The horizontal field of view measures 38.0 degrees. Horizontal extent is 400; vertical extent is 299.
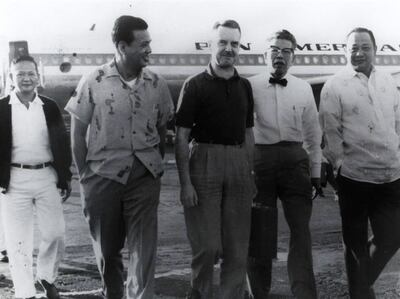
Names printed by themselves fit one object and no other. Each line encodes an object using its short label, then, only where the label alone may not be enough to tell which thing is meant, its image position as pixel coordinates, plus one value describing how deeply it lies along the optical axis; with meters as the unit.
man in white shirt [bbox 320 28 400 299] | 3.67
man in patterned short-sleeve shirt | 3.31
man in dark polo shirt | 3.40
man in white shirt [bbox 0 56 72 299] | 3.84
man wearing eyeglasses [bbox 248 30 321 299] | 3.70
